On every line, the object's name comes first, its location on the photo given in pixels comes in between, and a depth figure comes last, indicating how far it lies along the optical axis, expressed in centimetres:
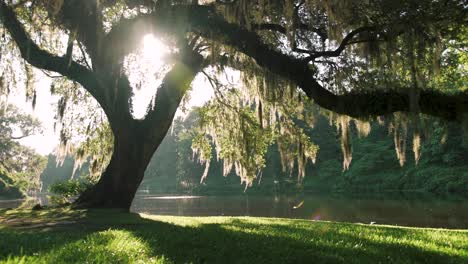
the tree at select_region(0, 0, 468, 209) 1084
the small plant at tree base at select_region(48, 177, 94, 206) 1869
